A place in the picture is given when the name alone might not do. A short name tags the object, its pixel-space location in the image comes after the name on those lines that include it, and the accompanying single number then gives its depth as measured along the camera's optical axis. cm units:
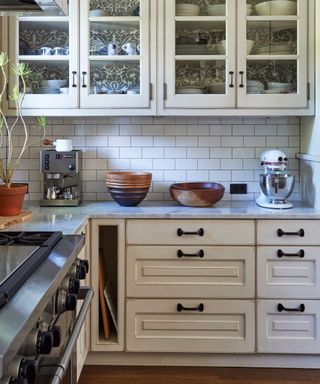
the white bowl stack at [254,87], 305
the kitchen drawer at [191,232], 280
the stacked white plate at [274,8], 304
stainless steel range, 104
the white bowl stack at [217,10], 304
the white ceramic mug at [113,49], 308
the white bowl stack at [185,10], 305
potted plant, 249
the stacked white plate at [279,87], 305
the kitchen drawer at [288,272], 281
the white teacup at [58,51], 307
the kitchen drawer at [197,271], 282
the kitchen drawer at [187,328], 284
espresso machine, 302
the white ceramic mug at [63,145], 304
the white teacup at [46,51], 308
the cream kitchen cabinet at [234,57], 301
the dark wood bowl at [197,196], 299
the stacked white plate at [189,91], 305
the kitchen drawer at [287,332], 284
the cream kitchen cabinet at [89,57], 303
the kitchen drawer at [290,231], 279
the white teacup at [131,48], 306
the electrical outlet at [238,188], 336
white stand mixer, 300
